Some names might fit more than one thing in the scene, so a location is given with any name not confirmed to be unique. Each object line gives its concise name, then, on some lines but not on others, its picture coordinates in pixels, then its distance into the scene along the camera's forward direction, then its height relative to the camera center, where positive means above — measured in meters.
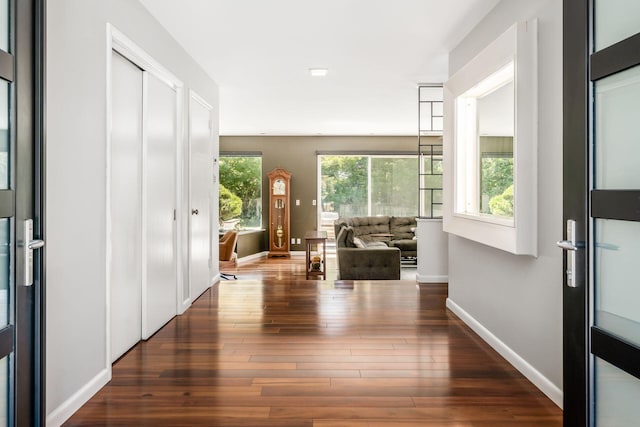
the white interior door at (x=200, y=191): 4.45 +0.27
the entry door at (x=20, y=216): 1.50 +0.01
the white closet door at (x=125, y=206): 2.91 +0.08
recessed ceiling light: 4.82 +1.52
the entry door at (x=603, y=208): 1.29 +0.03
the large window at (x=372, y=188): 10.40 +0.66
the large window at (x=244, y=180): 10.34 +0.82
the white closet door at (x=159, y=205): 3.42 +0.09
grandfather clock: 10.02 +0.14
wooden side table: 7.25 -0.66
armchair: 8.66 -0.56
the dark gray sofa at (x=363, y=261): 6.17 -0.57
